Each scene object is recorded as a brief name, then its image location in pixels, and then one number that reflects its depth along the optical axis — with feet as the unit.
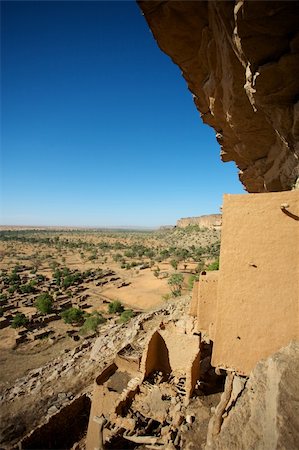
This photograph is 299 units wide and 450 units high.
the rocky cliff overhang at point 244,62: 16.04
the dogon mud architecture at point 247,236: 15.98
